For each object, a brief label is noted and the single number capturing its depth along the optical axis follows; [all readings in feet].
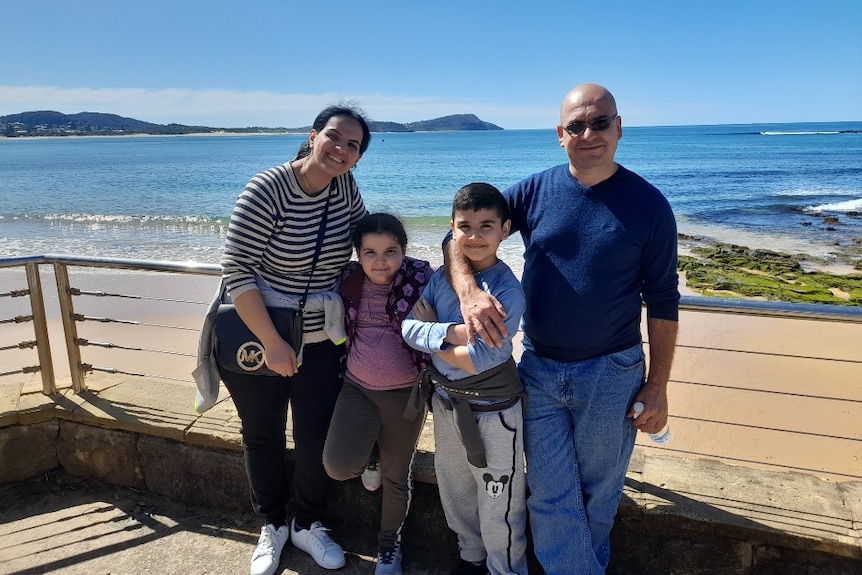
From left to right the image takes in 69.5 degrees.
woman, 8.22
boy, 7.52
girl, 8.48
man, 7.41
